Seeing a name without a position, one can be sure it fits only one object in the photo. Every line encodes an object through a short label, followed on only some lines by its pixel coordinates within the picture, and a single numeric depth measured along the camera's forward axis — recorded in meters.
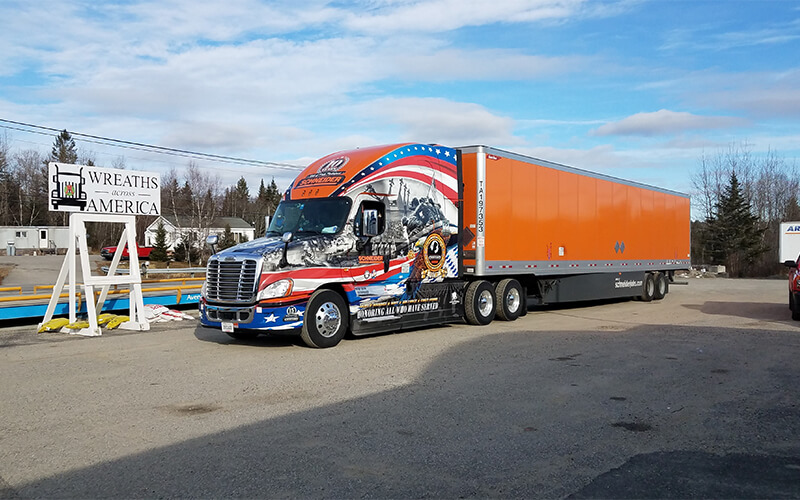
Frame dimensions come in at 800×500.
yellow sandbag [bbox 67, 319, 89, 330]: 13.84
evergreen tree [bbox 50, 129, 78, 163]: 81.25
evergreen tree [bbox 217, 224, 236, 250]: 53.80
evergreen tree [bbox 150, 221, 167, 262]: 49.00
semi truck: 11.33
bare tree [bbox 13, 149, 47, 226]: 76.75
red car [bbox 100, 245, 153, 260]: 48.82
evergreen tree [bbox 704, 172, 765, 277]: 52.97
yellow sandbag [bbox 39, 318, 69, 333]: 13.89
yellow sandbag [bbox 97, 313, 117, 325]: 14.80
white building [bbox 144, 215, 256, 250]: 63.84
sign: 13.73
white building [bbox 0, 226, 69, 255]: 67.56
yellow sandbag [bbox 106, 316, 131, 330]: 14.70
